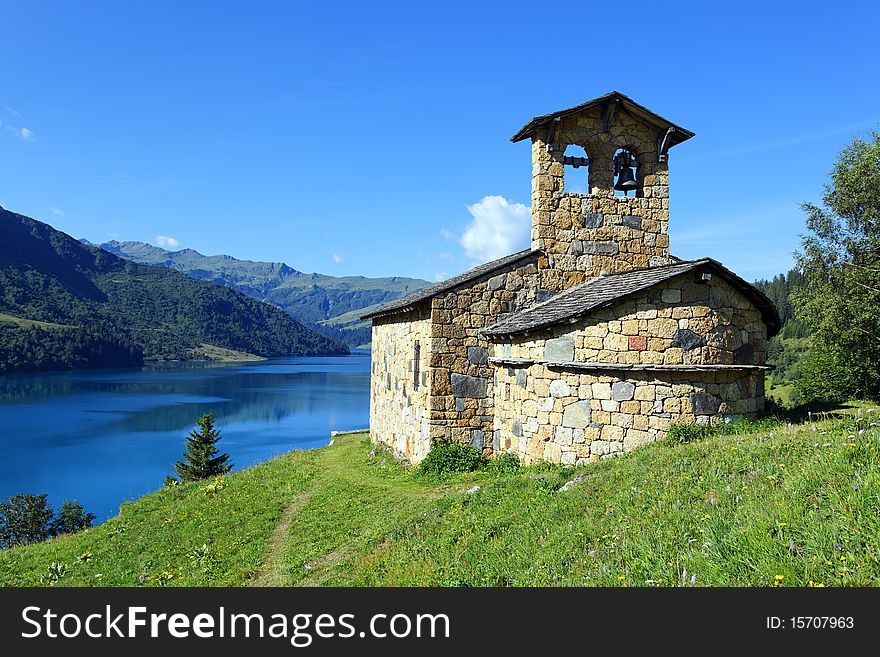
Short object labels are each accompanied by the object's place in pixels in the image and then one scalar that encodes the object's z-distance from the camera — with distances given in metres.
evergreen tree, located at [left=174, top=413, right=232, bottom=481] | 34.19
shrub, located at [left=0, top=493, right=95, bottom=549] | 30.17
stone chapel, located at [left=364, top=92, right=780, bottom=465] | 10.73
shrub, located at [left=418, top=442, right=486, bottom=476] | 12.77
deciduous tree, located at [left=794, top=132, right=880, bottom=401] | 22.77
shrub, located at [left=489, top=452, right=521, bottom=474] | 12.10
